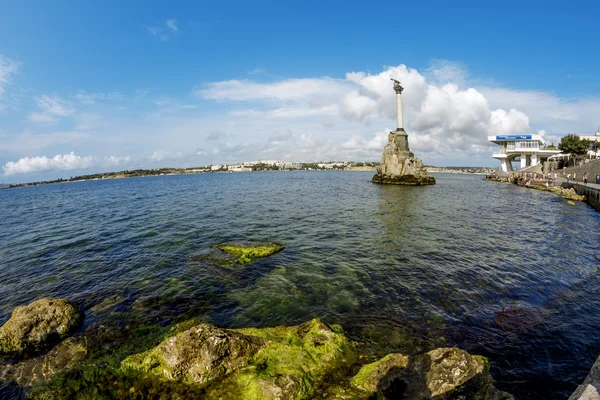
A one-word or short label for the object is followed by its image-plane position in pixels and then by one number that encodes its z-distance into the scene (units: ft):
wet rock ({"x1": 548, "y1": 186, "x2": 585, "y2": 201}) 140.52
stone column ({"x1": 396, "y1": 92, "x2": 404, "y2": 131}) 284.41
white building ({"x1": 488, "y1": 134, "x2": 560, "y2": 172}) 301.69
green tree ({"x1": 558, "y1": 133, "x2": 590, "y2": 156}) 245.45
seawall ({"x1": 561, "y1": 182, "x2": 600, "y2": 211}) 116.78
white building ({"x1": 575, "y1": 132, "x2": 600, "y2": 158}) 264.72
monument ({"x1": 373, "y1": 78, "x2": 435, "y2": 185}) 259.19
